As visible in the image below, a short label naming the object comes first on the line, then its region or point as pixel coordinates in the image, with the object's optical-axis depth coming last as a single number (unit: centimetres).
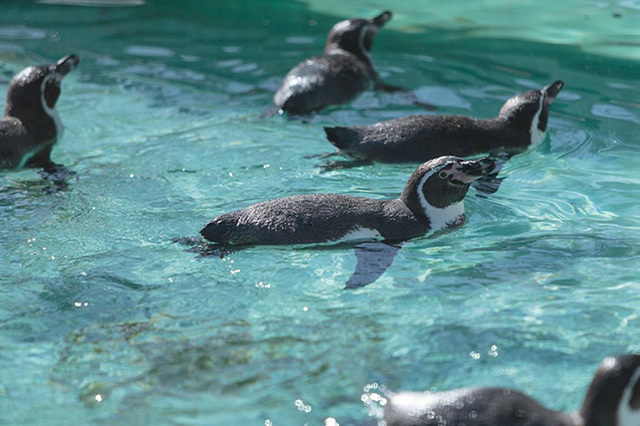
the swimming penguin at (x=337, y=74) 1397
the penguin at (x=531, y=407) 610
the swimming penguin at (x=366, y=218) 935
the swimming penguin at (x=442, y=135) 1178
